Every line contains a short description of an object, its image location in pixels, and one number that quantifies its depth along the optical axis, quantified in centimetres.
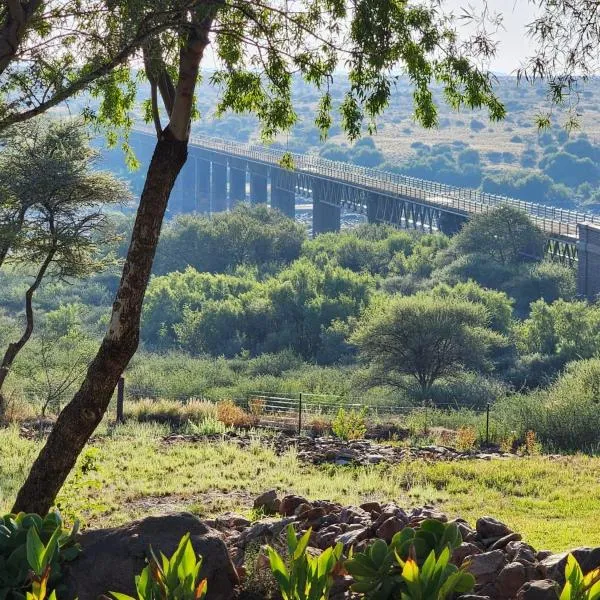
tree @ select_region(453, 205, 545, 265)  6019
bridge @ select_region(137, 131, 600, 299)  5820
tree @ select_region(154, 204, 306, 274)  7200
